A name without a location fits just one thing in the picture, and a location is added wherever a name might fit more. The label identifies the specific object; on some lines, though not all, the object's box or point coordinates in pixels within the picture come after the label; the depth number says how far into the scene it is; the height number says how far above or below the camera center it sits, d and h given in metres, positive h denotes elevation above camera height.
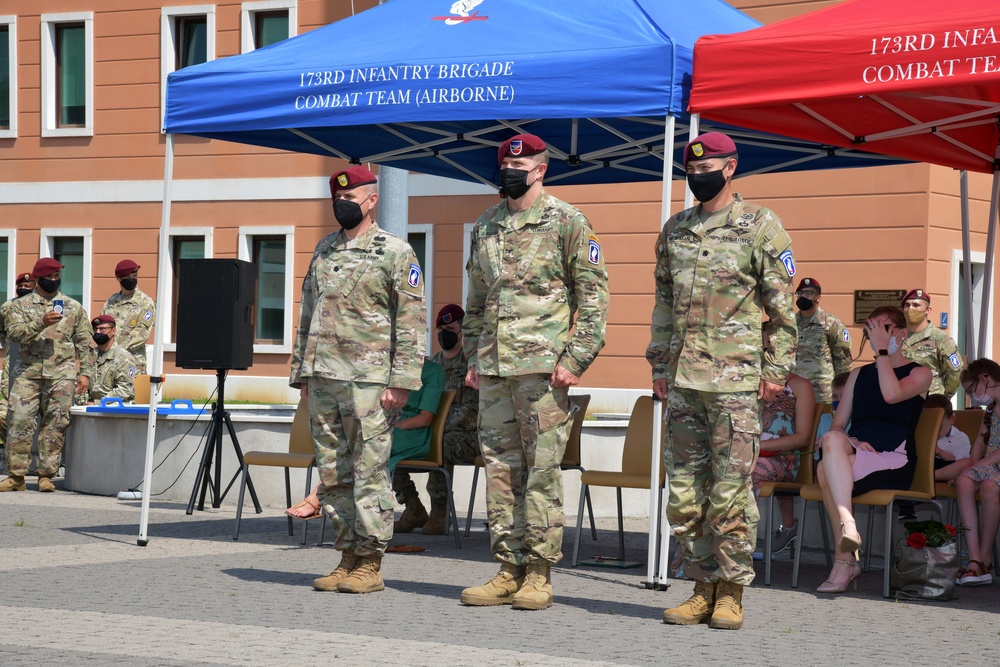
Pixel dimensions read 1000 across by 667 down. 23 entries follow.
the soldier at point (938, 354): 11.06 -0.30
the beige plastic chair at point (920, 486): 7.52 -0.89
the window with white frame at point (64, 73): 23.31 +3.32
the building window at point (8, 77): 23.62 +3.29
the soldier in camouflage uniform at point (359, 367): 6.98 -0.34
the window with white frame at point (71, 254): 23.20 +0.50
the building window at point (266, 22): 22.02 +4.03
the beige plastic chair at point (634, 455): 8.28 -0.87
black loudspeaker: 10.87 -0.17
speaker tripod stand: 10.72 -1.10
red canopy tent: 6.73 +1.18
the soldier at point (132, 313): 14.73 -0.25
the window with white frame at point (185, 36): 22.45 +3.84
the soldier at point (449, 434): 9.61 -0.87
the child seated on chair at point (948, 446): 8.34 -0.75
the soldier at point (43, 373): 12.52 -0.75
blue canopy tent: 7.66 +1.18
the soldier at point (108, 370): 13.25 -0.74
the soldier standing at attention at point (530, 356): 6.64 -0.24
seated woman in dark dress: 7.55 -0.65
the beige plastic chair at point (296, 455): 9.12 -1.01
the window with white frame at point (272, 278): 22.02 +0.22
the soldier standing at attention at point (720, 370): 6.29 -0.26
